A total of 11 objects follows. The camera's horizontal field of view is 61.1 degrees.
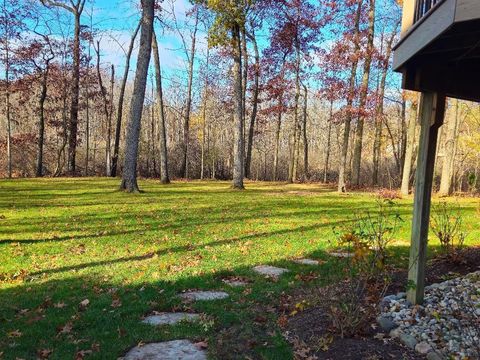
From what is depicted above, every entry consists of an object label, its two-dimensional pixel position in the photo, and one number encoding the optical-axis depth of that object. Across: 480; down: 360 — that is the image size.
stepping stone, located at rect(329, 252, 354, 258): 6.27
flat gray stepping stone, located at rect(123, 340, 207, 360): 3.13
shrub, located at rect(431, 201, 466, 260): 5.42
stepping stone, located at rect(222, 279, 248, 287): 4.88
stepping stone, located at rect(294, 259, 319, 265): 5.83
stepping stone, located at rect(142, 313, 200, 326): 3.79
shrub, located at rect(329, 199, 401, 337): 3.46
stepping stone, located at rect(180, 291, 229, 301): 4.43
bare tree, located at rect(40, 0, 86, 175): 21.91
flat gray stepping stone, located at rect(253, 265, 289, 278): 5.30
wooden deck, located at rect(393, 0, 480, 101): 2.48
